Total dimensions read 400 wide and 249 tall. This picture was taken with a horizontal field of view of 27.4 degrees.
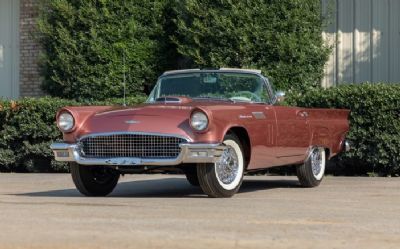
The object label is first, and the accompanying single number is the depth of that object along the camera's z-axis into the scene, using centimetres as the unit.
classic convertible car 882
